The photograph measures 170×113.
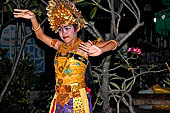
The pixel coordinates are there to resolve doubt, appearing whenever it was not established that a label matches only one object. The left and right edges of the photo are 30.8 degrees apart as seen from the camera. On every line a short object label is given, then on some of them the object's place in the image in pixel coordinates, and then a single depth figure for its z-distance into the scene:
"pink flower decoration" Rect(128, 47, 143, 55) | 5.12
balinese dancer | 3.27
